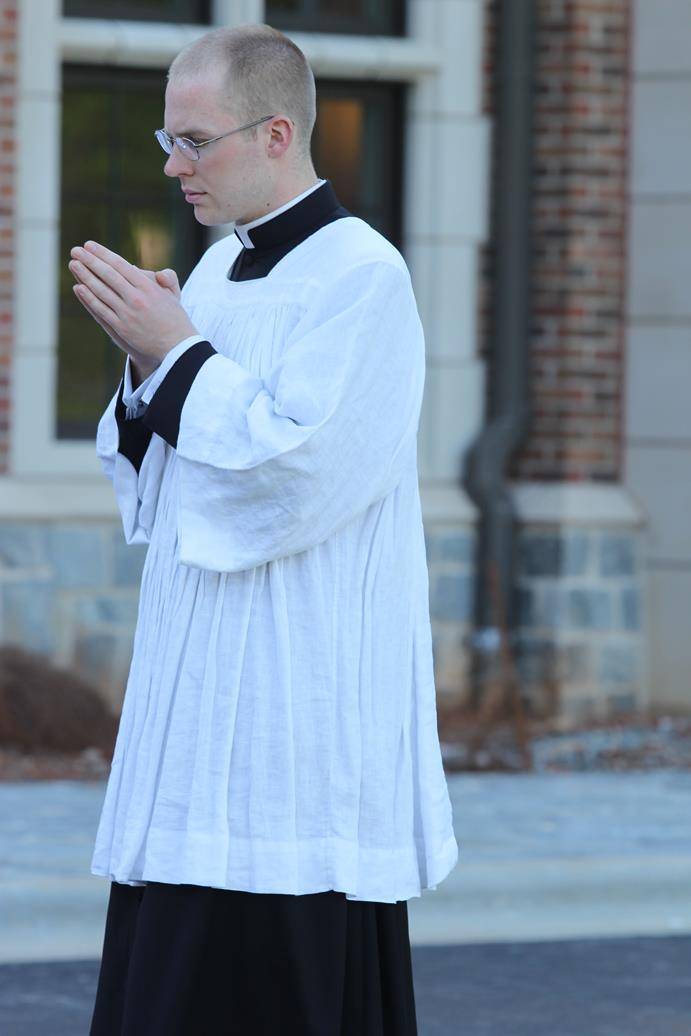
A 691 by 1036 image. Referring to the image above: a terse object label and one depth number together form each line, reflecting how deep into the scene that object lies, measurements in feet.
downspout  60.80
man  20.20
